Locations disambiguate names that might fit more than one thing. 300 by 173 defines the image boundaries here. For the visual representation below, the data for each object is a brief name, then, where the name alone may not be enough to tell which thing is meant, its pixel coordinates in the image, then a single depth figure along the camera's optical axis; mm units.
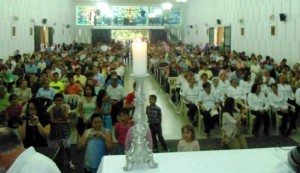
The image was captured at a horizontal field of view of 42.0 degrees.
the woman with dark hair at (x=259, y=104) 8312
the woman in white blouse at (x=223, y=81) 9922
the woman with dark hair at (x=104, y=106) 7211
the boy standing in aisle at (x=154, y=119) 6938
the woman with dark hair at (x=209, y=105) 8391
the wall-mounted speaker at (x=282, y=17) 13723
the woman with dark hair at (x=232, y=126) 6109
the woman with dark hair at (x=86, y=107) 7441
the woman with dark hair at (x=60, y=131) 5926
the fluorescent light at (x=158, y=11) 32069
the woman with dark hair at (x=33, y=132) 5551
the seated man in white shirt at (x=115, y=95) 9109
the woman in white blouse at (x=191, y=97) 9234
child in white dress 4982
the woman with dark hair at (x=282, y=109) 8320
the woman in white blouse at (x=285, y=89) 8922
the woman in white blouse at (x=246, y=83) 9930
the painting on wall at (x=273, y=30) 14719
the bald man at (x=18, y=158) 2541
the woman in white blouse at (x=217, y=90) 8969
